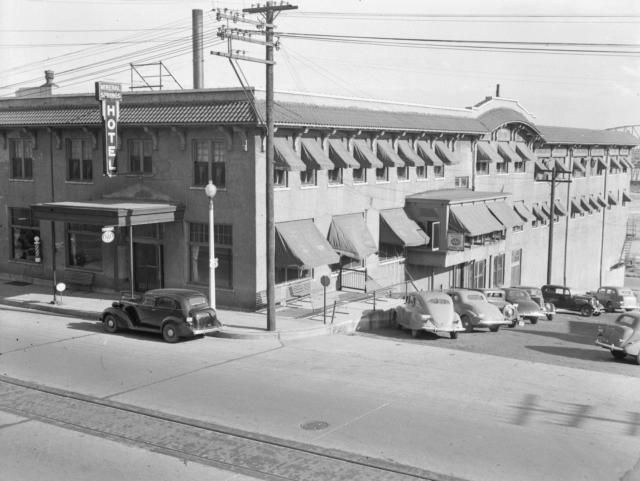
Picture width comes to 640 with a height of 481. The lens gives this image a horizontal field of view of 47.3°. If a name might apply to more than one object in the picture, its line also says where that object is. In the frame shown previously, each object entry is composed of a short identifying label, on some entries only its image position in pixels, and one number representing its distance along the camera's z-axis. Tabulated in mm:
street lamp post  23931
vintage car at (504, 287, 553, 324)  31000
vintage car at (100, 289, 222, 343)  21328
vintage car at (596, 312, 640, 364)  22156
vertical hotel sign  26516
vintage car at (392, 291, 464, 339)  24016
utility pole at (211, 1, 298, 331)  21438
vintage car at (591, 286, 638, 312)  42375
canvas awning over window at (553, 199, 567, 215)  52331
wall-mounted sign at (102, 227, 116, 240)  24734
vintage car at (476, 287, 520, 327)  28734
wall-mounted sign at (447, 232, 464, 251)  34125
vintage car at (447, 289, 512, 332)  26344
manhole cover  13719
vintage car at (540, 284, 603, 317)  38344
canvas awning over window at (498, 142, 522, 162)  44516
